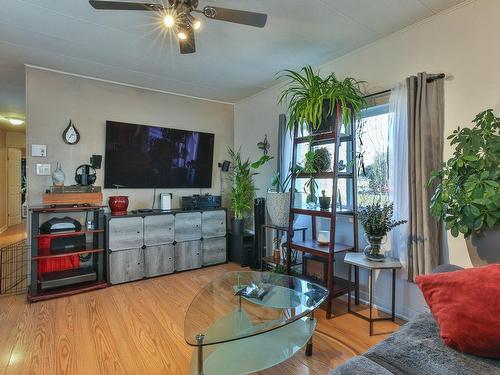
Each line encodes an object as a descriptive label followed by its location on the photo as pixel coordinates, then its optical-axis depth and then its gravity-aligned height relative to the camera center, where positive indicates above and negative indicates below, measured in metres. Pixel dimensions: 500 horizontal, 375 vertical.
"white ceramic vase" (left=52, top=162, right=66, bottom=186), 3.03 +0.10
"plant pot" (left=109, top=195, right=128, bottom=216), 3.37 -0.21
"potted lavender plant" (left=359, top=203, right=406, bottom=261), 2.21 -0.30
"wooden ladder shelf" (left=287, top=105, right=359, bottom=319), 2.42 -0.18
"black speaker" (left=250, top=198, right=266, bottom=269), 3.70 -0.49
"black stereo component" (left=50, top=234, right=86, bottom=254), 3.07 -0.65
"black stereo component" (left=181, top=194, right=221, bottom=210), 3.90 -0.21
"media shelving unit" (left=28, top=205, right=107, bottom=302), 2.81 -0.80
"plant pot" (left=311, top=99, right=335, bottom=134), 2.49 +0.61
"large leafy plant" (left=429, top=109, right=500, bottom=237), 1.59 +0.04
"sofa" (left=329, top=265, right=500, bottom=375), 1.01 -0.68
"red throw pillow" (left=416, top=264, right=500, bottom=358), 1.12 -0.52
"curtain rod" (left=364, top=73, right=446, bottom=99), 2.14 +0.86
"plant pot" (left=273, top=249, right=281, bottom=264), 3.18 -0.80
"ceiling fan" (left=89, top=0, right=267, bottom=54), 1.61 +1.06
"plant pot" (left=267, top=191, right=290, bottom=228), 2.99 -0.22
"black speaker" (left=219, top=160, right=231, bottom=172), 4.48 +0.36
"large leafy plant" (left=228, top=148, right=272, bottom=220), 3.92 -0.05
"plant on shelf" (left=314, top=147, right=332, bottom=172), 2.58 +0.26
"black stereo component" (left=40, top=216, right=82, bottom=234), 2.93 -0.42
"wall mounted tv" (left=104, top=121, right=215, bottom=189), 3.59 +0.42
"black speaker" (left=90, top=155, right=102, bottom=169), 3.43 +0.32
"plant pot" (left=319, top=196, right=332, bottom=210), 2.59 -0.13
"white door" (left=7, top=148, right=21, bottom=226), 6.86 +0.06
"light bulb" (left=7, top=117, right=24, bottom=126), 5.41 +1.30
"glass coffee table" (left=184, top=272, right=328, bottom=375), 1.55 -0.84
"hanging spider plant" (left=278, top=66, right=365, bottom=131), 2.39 +0.77
